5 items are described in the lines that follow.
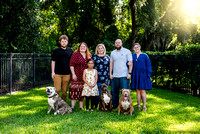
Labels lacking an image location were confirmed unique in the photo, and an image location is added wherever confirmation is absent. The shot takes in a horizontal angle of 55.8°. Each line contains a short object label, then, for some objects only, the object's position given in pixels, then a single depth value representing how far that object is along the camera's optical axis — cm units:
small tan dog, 505
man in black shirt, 558
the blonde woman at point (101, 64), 563
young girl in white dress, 539
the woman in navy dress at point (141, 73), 561
